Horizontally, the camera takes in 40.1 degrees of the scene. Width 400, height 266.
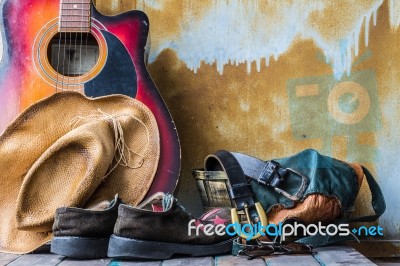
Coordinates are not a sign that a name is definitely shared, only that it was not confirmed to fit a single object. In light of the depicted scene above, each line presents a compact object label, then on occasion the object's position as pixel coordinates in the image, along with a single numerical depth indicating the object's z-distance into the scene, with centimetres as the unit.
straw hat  139
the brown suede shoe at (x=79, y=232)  128
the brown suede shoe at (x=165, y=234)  125
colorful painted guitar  161
